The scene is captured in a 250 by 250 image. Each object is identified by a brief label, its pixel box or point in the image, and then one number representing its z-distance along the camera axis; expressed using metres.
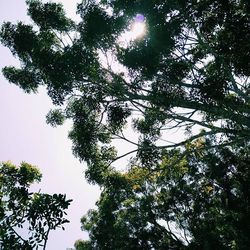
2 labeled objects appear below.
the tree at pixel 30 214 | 4.86
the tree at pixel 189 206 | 20.44
